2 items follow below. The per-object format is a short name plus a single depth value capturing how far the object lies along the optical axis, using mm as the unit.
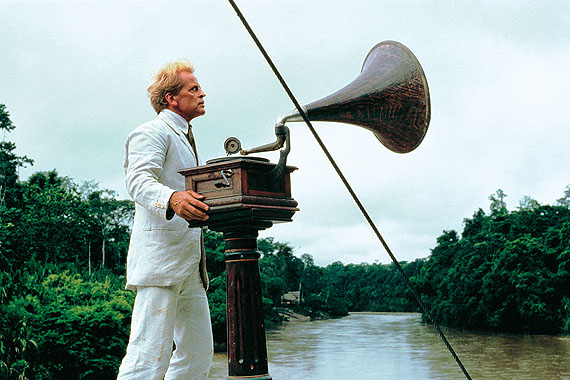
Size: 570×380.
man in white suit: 2396
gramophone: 2320
